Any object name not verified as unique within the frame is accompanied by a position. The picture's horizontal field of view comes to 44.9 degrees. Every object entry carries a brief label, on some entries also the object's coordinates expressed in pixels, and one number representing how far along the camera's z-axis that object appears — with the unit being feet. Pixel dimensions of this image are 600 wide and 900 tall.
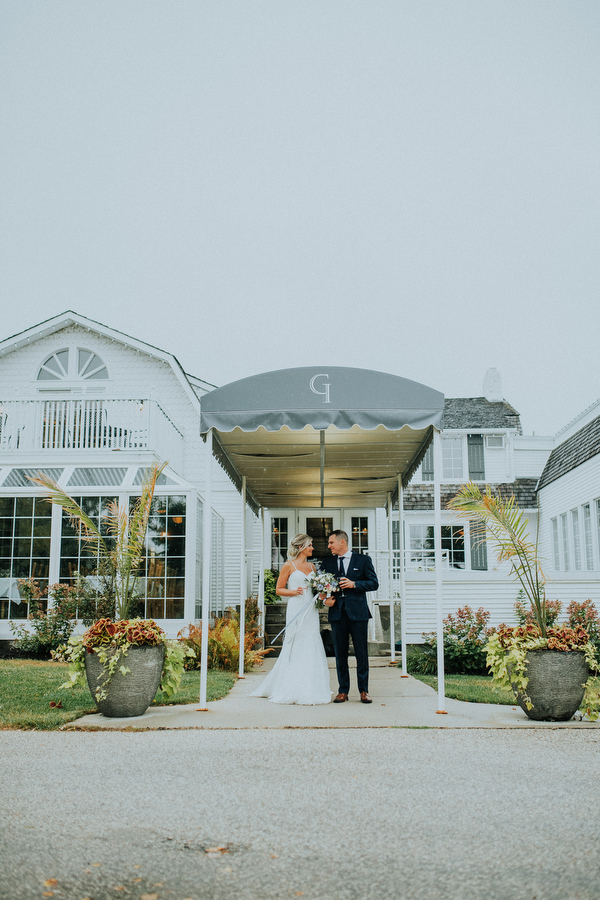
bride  26.71
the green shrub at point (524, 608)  38.82
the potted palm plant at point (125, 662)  22.33
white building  46.52
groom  25.68
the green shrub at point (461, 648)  37.76
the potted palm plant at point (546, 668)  21.77
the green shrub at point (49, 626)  43.68
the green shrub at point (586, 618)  39.34
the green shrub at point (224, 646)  37.29
